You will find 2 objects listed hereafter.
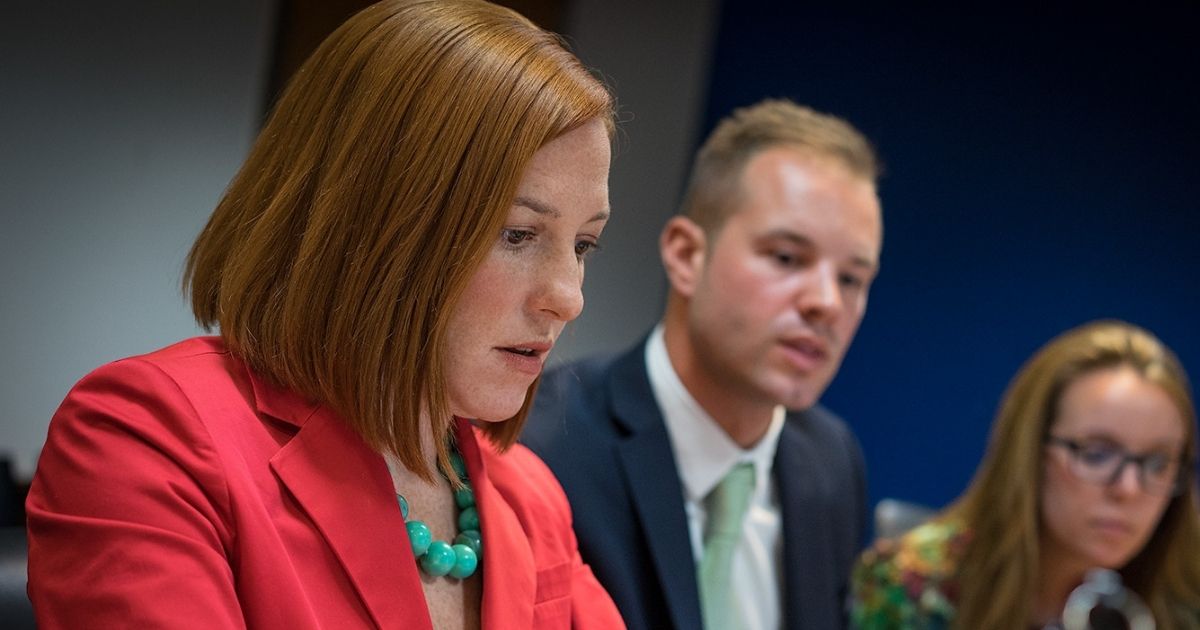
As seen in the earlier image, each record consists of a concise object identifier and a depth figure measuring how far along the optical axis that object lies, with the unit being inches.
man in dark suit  135.8
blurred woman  144.3
